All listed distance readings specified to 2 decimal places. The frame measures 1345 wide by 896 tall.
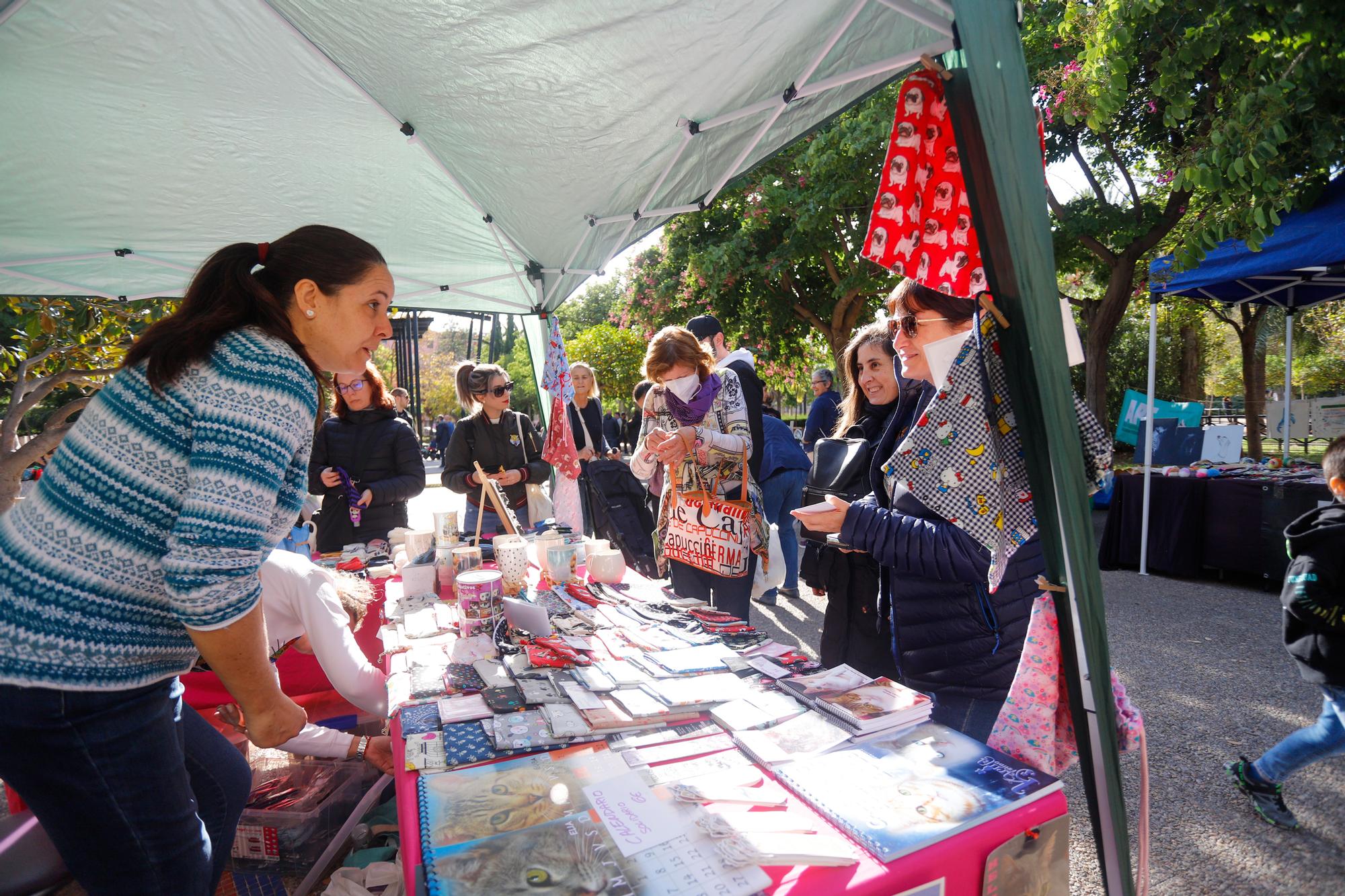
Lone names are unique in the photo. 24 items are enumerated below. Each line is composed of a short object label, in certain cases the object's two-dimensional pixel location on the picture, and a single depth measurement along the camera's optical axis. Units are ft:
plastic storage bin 6.43
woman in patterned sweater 3.51
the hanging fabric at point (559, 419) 14.34
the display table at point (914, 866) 2.96
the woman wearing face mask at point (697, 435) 9.29
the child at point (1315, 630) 7.30
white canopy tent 7.22
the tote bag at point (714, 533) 9.14
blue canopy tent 15.31
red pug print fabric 5.09
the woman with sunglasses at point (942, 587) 5.35
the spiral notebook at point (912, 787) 3.27
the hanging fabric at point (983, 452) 4.53
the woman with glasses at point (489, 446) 13.14
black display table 16.38
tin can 6.56
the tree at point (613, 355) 43.96
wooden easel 8.90
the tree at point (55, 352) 14.74
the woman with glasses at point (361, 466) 11.82
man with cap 9.99
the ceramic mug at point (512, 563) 7.75
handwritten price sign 3.23
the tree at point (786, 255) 27.66
